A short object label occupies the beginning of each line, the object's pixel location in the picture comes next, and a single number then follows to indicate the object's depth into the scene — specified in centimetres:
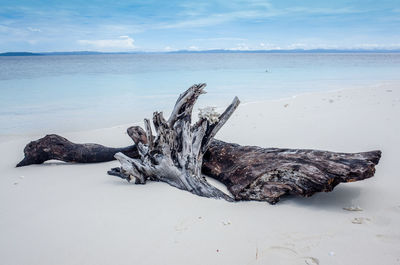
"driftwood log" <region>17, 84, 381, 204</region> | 319
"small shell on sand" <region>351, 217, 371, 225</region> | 294
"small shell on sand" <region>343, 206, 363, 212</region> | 318
